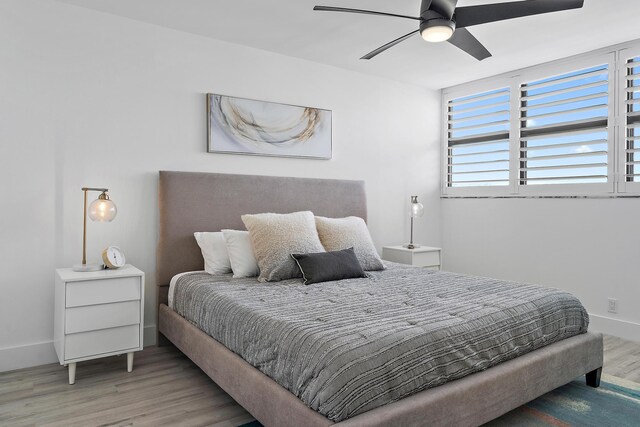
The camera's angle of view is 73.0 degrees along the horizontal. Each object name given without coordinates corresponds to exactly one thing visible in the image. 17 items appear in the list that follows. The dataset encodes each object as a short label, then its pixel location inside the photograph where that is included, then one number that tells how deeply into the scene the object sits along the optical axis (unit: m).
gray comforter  1.57
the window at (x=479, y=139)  4.46
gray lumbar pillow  2.86
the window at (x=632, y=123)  3.47
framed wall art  3.51
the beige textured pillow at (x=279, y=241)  2.92
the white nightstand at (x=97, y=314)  2.52
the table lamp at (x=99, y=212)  2.74
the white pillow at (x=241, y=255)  3.04
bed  1.66
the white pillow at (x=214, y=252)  3.14
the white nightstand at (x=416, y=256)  4.17
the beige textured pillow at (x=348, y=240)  3.33
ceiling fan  2.23
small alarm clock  2.79
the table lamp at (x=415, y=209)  4.40
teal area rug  2.14
